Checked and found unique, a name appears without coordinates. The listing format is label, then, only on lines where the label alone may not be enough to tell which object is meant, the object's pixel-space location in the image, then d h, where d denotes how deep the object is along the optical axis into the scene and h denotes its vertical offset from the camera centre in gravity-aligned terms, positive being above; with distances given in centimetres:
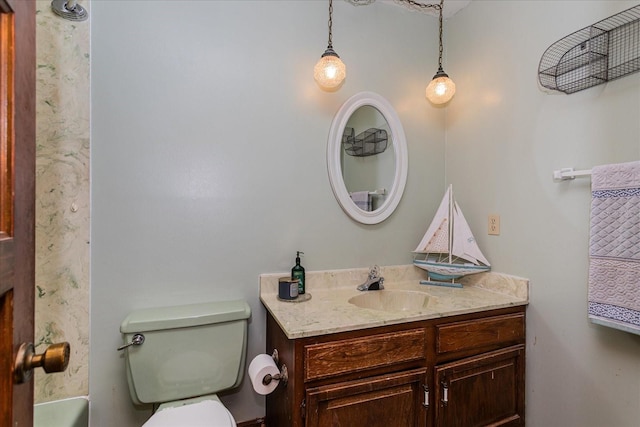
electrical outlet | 174 -7
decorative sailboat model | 177 -21
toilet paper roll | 124 -66
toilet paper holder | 125 -67
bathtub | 124 -84
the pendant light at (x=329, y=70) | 159 +72
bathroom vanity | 117 -62
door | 50 +1
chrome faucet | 176 -40
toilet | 128 -64
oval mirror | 180 +31
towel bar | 131 +17
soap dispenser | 163 -34
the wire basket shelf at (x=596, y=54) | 120 +66
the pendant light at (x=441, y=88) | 181 +72
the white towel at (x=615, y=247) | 112 -13
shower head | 130 +84
